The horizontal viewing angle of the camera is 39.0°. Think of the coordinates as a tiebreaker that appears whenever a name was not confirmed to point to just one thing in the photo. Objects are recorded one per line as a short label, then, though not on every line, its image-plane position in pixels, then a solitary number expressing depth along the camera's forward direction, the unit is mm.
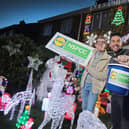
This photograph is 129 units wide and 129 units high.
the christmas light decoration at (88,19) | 7991
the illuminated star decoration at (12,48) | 2801
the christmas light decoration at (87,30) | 8041
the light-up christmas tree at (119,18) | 6688
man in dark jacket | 1242
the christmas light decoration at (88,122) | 1440
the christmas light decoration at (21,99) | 2641
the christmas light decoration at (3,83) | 2891
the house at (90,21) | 6648
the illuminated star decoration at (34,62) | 2875
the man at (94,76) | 1945
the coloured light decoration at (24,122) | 2192
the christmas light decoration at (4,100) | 2755
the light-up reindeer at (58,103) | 2287
